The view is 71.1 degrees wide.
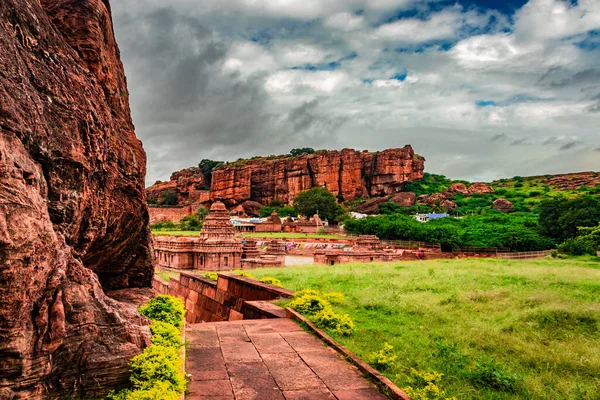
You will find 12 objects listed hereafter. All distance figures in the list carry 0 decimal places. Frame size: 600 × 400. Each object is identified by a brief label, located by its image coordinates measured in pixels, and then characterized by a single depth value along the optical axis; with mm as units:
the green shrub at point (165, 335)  4598
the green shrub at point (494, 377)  4695
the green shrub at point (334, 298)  8891
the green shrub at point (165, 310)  5660
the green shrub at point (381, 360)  5137
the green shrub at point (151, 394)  3545
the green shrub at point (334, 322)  6695
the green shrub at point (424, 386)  4264
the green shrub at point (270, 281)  11109
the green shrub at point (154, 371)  3835
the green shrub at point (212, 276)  12988
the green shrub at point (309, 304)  7852
